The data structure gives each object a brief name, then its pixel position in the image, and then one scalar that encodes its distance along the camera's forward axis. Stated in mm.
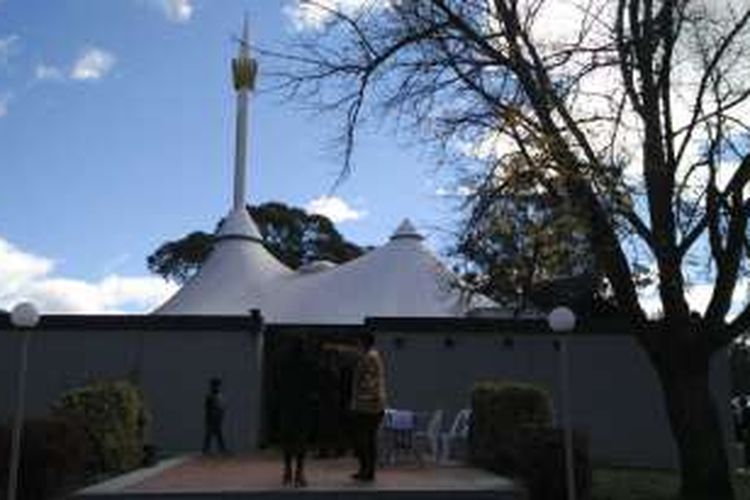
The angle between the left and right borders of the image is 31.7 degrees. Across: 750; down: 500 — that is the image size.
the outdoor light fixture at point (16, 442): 14609
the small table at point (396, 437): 21500
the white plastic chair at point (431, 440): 22583
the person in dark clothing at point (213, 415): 25391
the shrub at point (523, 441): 15328
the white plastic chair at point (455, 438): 22195
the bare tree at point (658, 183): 17031
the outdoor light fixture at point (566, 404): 14445
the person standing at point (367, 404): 14695
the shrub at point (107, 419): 19688
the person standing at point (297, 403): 14648
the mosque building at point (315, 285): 36094
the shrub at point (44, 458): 15555
